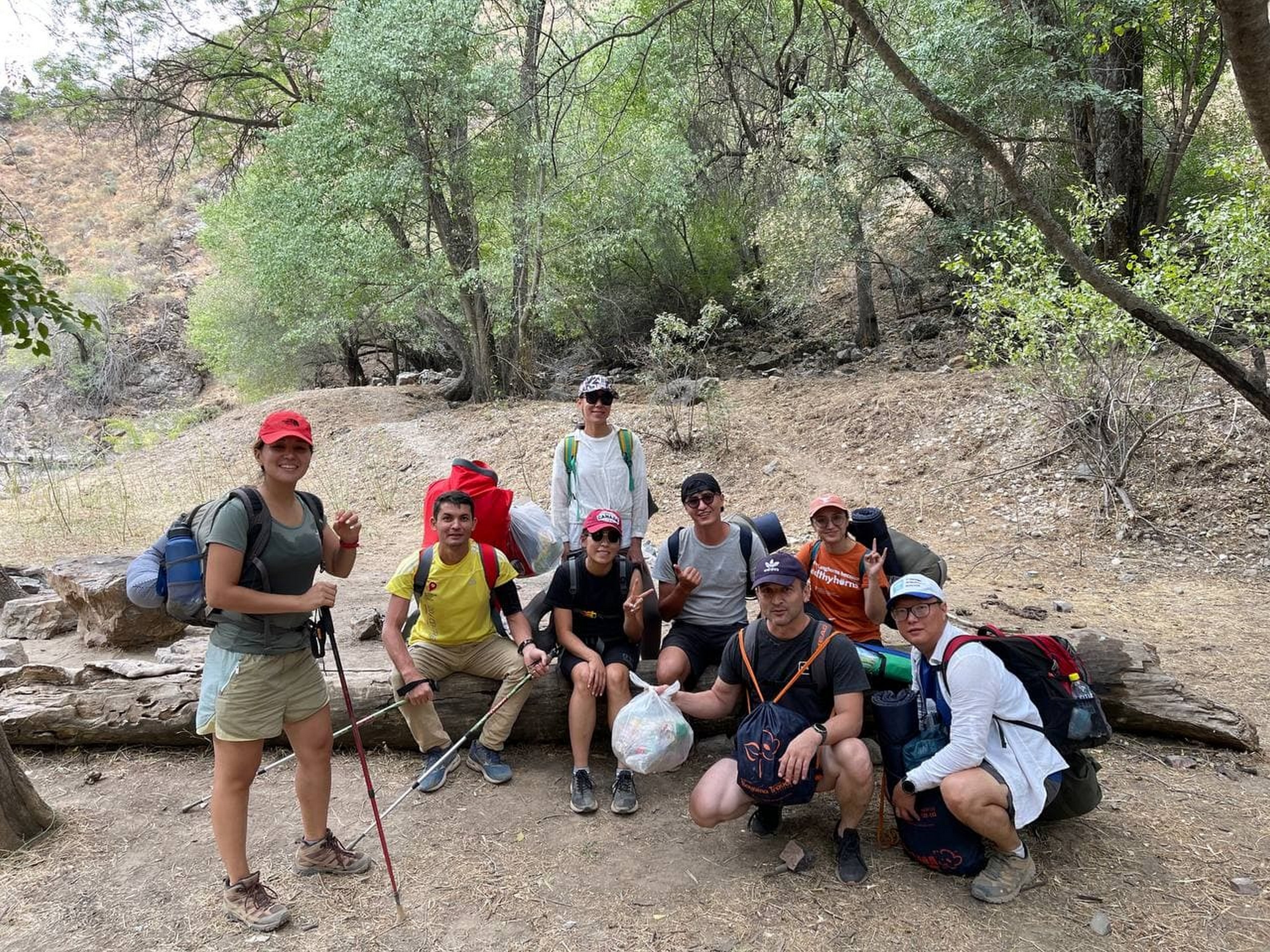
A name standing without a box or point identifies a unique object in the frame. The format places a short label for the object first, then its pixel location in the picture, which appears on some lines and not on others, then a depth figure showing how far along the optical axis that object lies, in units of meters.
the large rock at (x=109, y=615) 5.66
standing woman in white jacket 4.49
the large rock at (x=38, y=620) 6.16
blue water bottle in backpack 2.63
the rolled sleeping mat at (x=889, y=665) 3.59
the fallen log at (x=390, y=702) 4.00
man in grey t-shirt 3.95
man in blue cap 3.02
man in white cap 2.82
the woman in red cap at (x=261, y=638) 2.64
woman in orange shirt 3.98
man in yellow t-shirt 3.77
